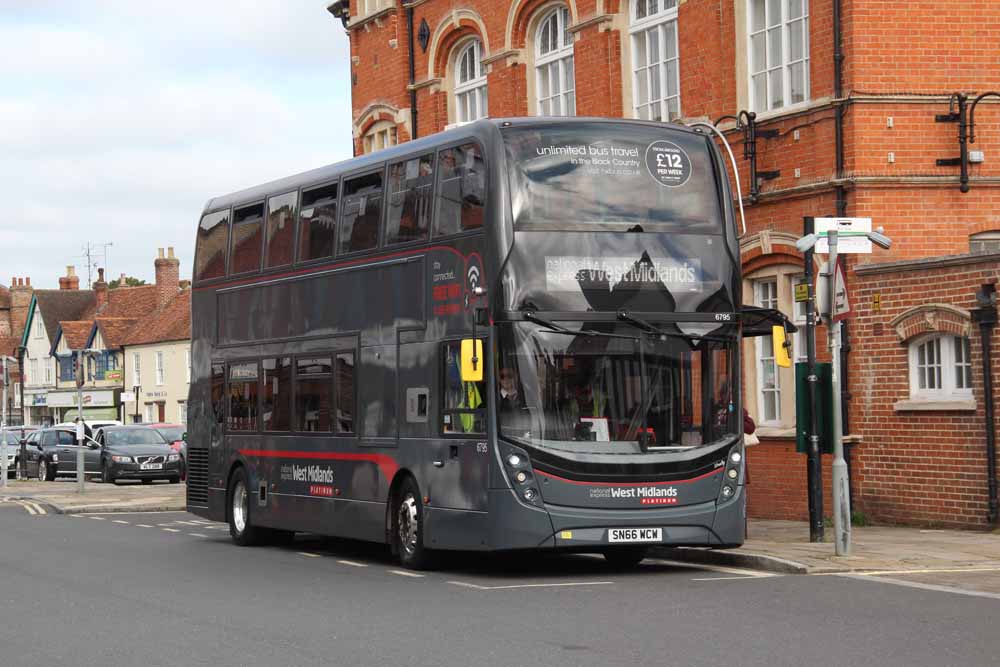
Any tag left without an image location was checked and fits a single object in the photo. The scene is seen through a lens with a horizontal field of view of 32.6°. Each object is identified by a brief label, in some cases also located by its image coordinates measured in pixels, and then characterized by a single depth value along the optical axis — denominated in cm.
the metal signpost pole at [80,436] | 3553
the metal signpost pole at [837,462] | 1614
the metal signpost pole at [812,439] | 1731
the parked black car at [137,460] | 4350
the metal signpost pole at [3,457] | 4300
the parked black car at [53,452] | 4862
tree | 13427
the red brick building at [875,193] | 2023
